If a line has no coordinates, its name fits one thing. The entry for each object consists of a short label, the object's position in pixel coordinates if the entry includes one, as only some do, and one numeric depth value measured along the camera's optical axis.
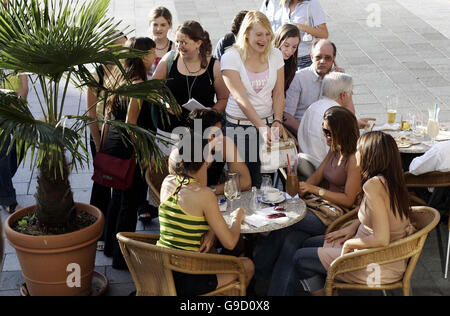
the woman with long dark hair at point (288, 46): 6.04
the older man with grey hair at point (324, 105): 5.19
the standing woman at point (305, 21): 7.02
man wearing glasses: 5.93
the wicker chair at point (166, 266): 3.72
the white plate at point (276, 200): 4.43
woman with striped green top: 3.78
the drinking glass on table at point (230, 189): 4.26
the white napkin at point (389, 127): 5.98
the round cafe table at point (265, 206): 4.08
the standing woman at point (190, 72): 5.26
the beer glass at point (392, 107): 6.01
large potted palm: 3.94
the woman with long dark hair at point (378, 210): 3.76
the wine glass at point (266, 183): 4.49
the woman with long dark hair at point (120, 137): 4.92
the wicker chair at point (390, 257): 3.79
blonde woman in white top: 5.25
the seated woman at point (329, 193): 4.44
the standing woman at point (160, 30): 6.51
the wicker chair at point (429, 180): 4.99
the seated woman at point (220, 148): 4.50
